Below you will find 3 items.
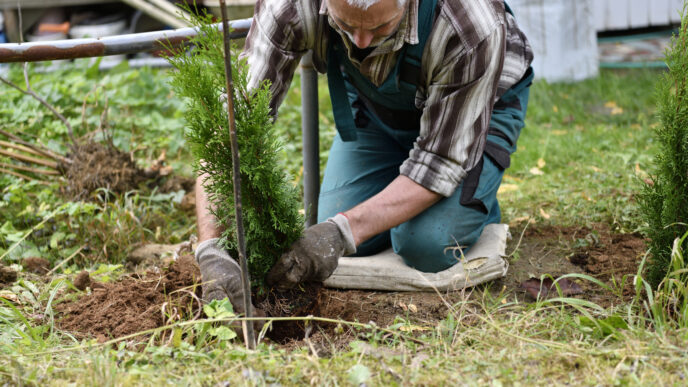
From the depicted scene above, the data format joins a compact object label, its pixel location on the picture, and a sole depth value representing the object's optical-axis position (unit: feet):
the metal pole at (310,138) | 10.16
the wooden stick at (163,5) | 18.99
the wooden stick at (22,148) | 13.18
